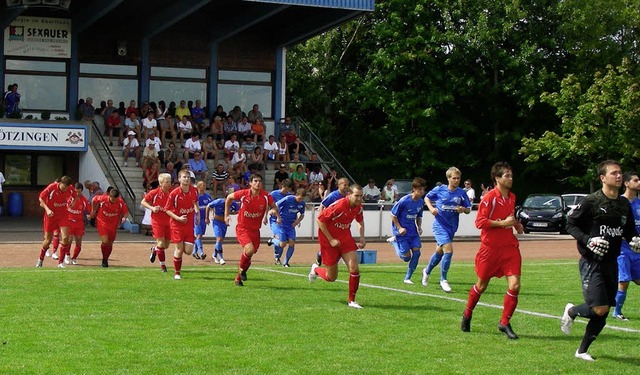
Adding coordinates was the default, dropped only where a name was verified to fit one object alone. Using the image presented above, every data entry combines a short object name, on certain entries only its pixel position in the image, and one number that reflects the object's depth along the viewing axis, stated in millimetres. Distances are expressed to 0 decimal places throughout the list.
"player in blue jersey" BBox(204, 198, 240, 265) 23891
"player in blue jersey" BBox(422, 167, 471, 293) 17922
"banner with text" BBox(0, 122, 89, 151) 35531
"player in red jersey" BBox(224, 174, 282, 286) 17781
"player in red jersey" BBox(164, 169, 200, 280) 18766
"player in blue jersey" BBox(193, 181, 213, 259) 24438
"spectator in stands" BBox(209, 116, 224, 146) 38750
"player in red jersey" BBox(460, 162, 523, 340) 12094
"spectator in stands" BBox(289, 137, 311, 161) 39406
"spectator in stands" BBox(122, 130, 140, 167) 36031
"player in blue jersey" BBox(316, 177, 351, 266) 18094
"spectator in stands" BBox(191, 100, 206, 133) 39688
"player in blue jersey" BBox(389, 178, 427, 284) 19062
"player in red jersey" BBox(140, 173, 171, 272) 19859
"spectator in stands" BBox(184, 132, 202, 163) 36125
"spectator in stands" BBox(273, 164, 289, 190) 35594
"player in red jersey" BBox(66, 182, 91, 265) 22500
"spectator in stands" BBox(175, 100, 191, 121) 39469
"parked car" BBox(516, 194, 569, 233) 41031
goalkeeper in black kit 10406
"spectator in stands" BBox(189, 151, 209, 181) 35375
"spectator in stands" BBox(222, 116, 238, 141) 39125
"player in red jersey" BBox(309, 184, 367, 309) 14834
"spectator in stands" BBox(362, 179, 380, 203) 37875
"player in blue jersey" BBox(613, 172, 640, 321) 14164
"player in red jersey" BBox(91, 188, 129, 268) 22095
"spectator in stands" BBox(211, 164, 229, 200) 34938
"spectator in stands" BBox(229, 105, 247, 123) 40500
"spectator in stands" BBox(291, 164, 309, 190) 35938
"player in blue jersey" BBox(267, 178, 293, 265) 23156
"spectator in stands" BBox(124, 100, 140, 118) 37906
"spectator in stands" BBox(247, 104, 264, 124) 40956
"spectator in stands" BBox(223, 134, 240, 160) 37469
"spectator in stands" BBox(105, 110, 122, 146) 37344
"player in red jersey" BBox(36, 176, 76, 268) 22031
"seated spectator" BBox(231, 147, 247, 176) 36325
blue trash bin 38219
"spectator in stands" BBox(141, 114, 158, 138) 37353
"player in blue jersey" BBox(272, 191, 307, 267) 23031
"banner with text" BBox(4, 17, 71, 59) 39219
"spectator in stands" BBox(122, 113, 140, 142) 37531
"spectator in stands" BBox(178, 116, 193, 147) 38250
